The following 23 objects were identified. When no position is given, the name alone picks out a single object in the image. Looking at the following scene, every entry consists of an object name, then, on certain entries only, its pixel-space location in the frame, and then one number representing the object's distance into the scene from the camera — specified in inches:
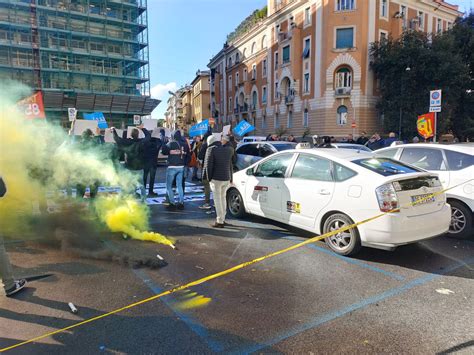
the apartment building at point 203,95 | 3221.0
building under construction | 1706.4
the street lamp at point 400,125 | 1247.6
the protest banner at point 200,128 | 589.1
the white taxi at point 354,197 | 179.2
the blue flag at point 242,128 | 670.6
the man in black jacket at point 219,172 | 259.6
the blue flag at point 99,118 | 799.6
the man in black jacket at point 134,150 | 327.6
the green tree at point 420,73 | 1216.8
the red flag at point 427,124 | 559.8
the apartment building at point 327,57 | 1343.5
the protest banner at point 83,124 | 470.3
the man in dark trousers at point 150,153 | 348.2
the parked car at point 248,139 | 750.5
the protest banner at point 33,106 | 284.7
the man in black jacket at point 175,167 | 324.8
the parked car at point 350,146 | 499.3
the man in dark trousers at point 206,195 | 329.0
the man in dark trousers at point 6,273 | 147.3
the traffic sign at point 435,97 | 491.5
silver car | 473.1
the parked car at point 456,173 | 229.8
